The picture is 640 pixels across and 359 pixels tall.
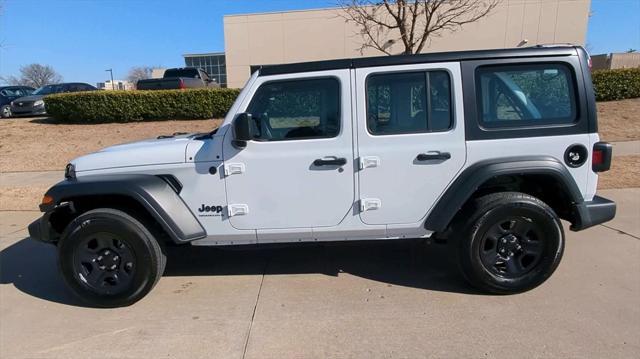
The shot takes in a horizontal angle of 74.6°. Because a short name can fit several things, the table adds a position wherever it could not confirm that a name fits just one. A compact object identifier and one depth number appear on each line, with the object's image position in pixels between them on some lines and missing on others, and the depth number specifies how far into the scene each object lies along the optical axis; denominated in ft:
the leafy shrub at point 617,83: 44.45
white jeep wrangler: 11.04
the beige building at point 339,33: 75.82
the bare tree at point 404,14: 30.35
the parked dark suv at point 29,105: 54.29
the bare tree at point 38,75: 262.26
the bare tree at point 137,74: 296.92
